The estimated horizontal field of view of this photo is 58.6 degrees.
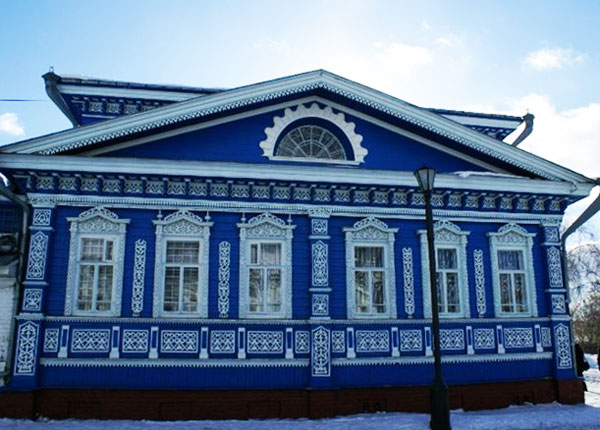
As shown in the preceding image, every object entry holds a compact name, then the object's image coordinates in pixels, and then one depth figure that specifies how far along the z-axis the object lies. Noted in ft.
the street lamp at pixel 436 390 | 24.73
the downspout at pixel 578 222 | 39.50
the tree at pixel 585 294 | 88.79
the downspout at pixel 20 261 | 31.68
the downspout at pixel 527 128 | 49.16
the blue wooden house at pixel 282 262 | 32.63
